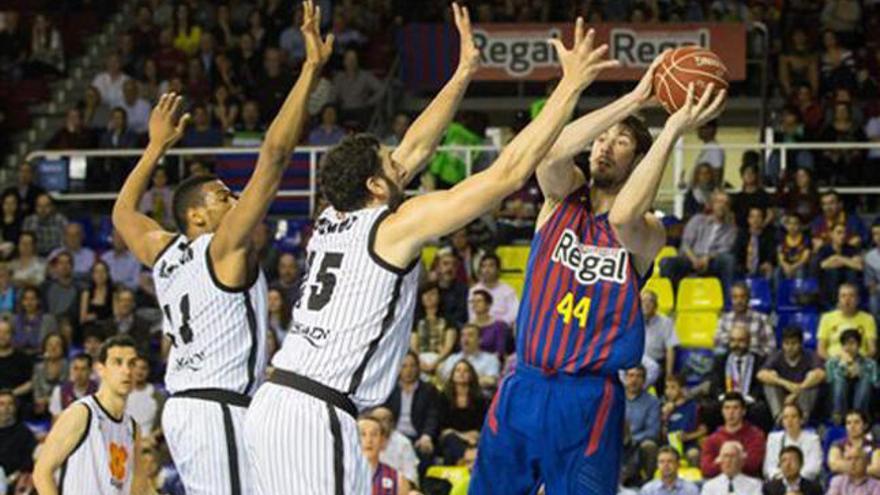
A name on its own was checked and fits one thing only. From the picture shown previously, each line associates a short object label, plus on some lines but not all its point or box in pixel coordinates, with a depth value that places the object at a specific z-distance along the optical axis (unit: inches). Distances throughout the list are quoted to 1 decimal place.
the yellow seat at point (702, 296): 829.2
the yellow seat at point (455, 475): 707.4
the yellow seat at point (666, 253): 857.6
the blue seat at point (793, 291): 826.8
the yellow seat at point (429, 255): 878.6
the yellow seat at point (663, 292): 831.7
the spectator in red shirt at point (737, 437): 718.5
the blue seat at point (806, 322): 812.6
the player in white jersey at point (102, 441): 493.7
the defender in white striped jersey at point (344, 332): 385.4
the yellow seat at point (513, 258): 873.5
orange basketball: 423.8
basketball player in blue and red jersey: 431.8
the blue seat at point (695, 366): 788.6
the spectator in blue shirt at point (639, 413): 727.1
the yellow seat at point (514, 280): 866.1
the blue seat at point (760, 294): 832.3
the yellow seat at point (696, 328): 821.9
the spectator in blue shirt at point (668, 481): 686.5
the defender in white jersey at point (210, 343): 434.3
